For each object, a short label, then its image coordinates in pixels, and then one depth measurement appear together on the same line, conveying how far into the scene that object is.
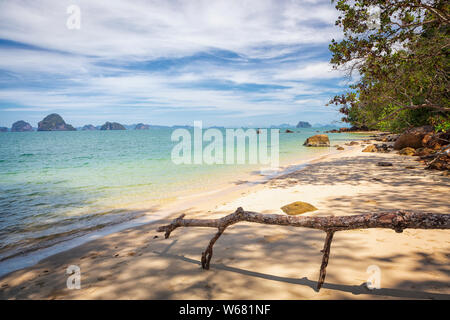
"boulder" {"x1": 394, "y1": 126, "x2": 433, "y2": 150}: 18.98
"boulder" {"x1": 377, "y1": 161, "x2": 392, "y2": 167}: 12.98
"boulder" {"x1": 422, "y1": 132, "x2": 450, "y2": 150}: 15.05
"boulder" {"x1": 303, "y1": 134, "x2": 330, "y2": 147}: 38.31
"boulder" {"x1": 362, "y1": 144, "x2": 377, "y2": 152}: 22.18
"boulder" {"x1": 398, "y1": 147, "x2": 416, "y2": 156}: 17.10
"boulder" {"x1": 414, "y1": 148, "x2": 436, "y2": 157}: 14.77
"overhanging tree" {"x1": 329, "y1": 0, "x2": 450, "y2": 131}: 7.66
